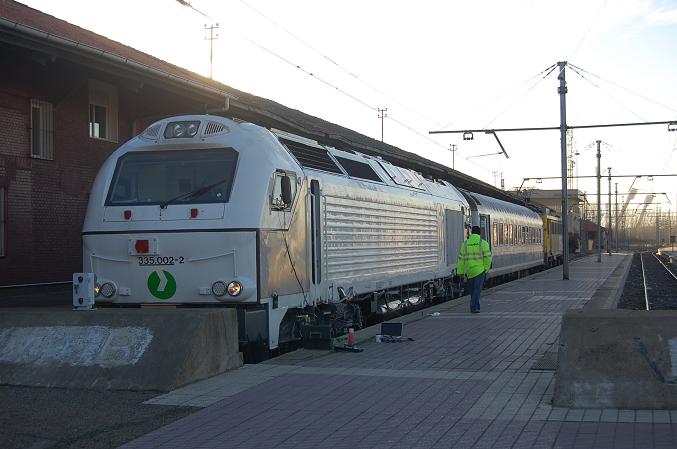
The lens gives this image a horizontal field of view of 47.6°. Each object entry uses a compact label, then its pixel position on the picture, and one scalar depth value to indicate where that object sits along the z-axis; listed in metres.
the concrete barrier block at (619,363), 6.59
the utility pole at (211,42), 45.72
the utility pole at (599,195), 43.84
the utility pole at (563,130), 25.02
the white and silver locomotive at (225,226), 9.23
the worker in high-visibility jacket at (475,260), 15.27
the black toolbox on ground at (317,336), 10.13
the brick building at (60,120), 14.43
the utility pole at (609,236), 60.59
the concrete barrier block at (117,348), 7.82
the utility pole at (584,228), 78.06
